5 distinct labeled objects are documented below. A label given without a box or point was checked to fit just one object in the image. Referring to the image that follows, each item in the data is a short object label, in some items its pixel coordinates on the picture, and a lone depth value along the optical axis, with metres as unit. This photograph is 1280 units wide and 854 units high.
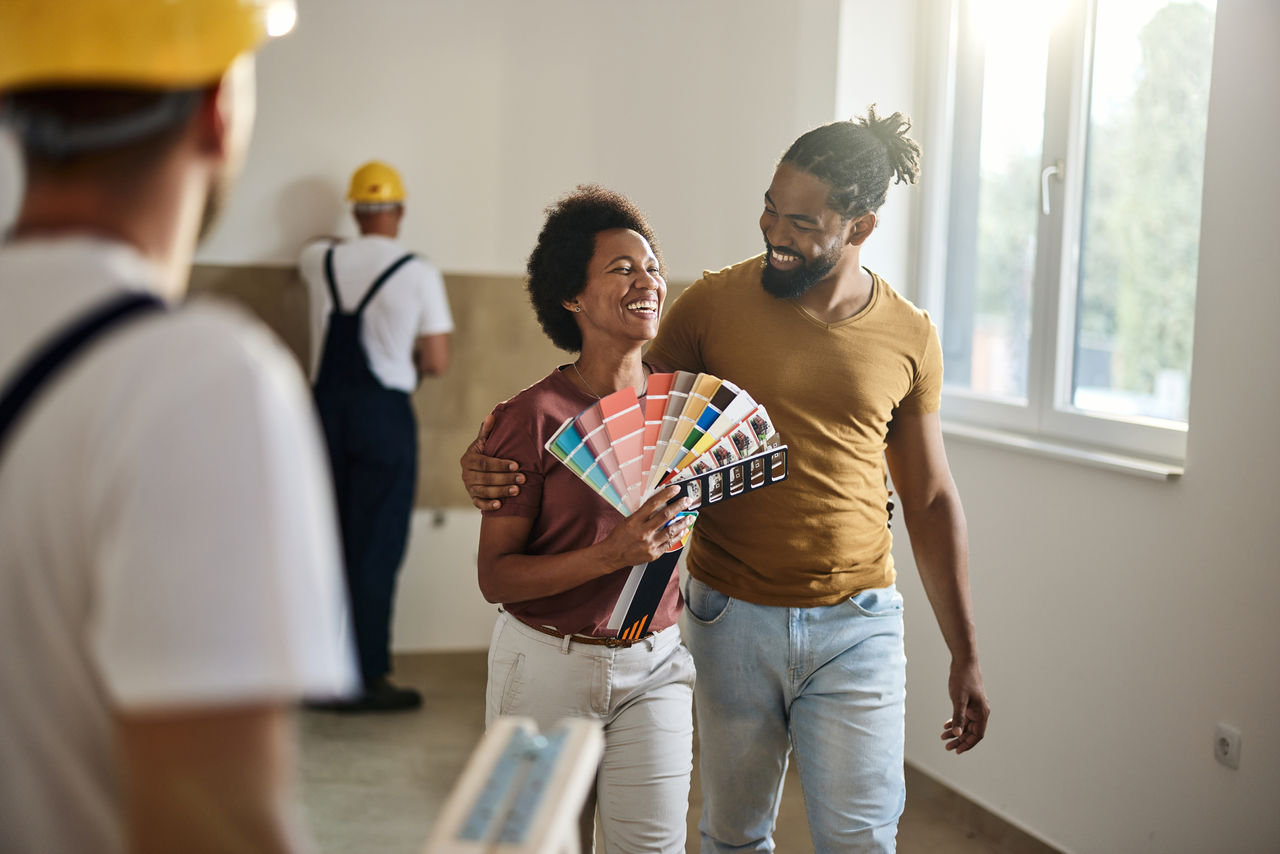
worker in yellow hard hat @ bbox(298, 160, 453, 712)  4.64
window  3.20
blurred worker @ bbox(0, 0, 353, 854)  0.74
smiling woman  2.05
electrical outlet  2.75
